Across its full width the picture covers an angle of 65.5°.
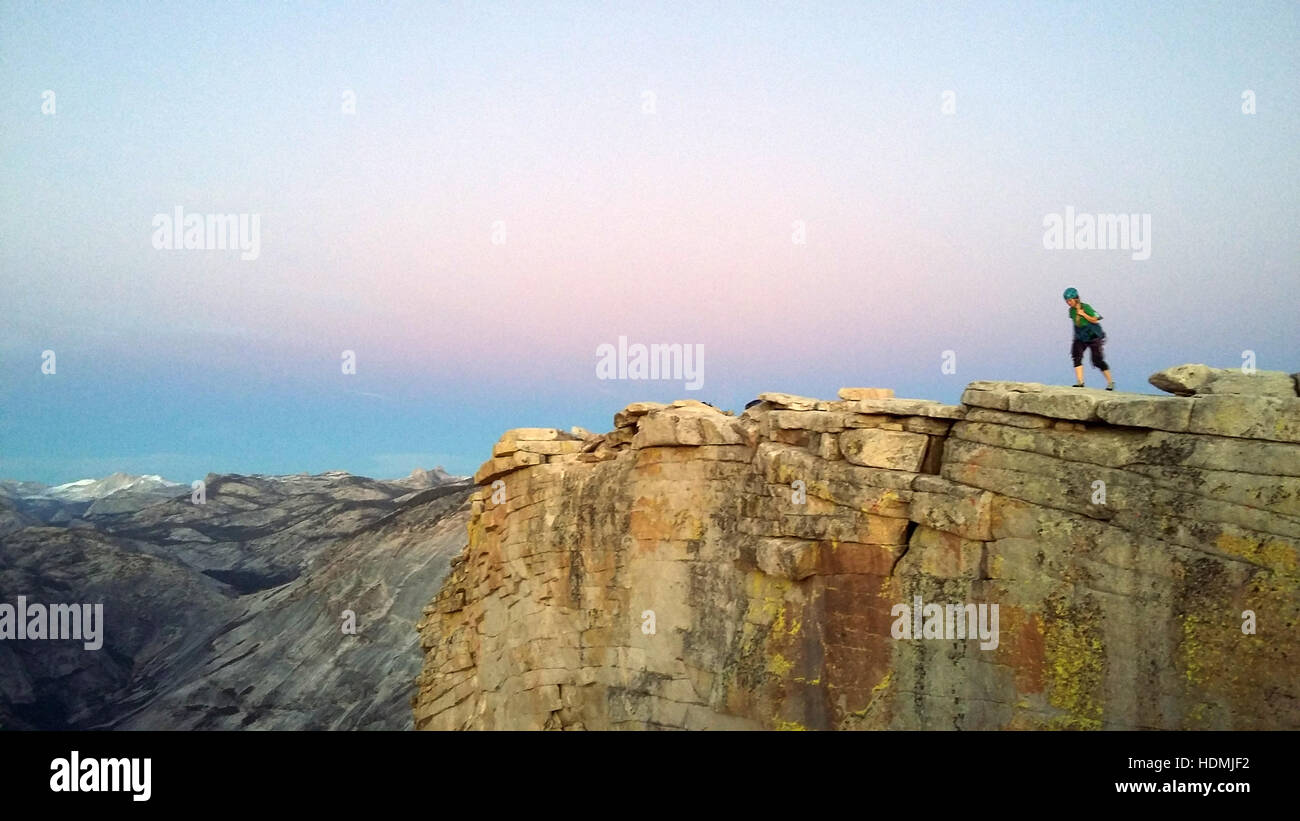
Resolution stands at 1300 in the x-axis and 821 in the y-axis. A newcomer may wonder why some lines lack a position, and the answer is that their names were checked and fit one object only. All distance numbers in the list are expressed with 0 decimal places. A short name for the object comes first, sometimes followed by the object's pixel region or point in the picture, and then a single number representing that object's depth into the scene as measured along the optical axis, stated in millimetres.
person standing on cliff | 21984
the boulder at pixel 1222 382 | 17484
